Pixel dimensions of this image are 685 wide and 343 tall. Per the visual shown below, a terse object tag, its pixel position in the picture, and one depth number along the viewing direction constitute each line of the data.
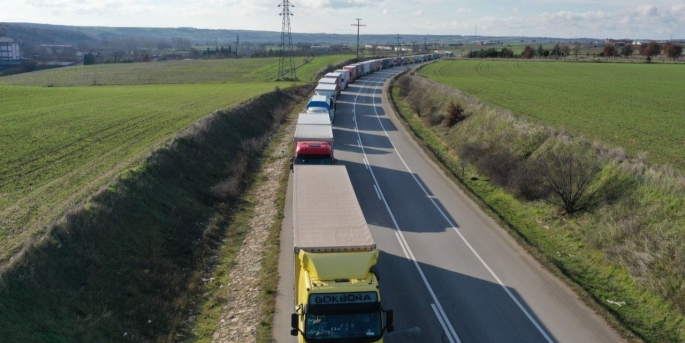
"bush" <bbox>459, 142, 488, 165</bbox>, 32.72
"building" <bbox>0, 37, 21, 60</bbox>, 157.25
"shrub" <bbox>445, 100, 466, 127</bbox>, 43.03
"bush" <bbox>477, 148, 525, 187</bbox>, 27.73
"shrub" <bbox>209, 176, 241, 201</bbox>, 24.92
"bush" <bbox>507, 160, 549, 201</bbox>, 24.91
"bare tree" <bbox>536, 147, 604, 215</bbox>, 22.50
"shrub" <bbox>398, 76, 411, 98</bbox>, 66.88
